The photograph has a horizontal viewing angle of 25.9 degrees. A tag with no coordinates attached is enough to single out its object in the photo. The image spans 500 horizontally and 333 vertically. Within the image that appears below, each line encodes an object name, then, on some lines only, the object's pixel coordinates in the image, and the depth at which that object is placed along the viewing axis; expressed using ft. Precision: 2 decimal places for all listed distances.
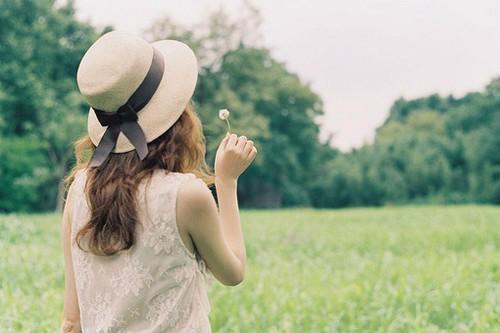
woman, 7.82
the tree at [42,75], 91.61
